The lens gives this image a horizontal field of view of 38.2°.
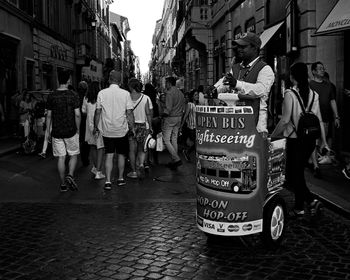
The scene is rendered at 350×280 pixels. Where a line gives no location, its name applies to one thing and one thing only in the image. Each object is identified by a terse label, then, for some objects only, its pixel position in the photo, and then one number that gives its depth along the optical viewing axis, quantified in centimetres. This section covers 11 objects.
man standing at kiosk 455
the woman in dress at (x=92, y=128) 884
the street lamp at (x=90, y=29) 3484
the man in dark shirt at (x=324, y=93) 905
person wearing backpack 579
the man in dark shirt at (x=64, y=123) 767
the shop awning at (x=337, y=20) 883
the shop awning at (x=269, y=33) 1365
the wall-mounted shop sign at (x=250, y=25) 1773
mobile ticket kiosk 439
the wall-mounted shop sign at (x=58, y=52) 2702
